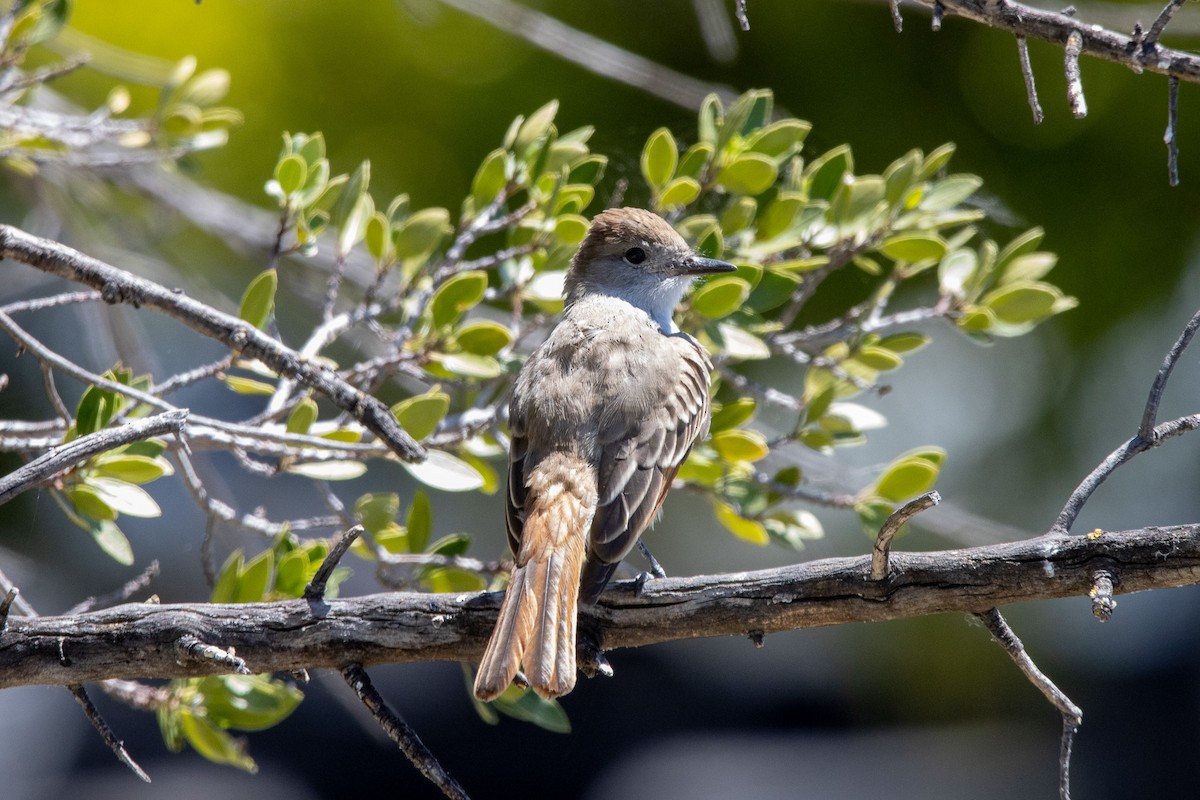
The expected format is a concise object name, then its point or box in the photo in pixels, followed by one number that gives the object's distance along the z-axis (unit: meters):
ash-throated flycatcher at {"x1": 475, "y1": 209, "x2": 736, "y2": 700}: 5.80
